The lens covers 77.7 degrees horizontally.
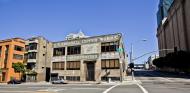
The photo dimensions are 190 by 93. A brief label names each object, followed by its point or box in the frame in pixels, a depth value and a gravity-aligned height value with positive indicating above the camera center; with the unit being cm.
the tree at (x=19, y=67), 3394 -268
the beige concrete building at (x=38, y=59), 3426 -39
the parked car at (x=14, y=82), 3000 -614
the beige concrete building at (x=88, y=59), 2621 -36
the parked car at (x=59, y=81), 2625 -527
